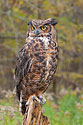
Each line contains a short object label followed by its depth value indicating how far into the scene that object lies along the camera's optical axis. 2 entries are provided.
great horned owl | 5.20
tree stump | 4.59
